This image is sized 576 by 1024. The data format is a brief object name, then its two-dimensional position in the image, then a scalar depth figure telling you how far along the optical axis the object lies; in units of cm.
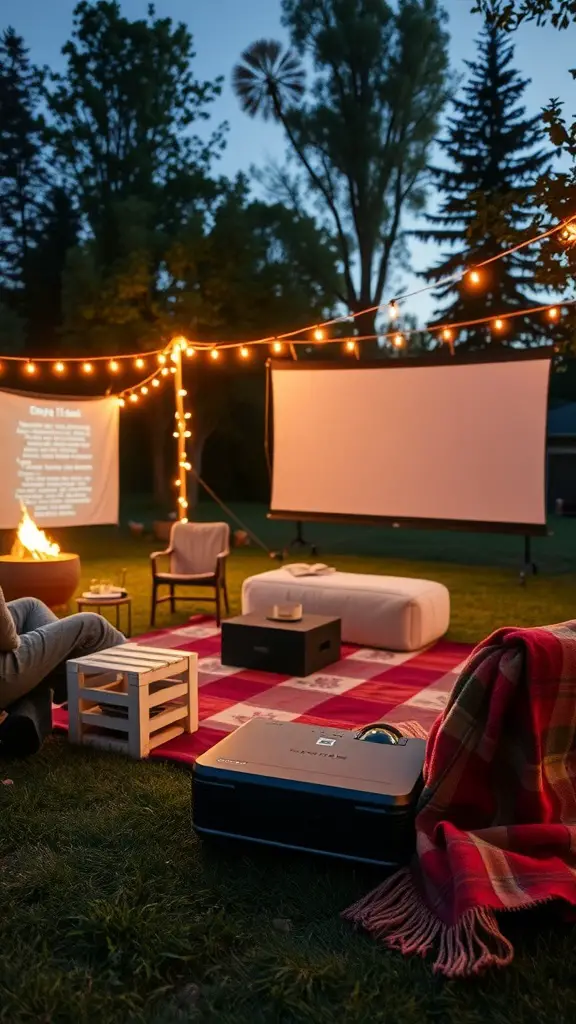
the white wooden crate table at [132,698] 335
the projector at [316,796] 235
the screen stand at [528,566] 784
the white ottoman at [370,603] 520
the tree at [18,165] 1791
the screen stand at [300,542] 968
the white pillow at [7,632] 314
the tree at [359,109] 1559
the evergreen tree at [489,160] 1825
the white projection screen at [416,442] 782
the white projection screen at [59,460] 768
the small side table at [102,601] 495
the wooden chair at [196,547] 647
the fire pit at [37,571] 588
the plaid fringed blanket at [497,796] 210
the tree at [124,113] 1441
